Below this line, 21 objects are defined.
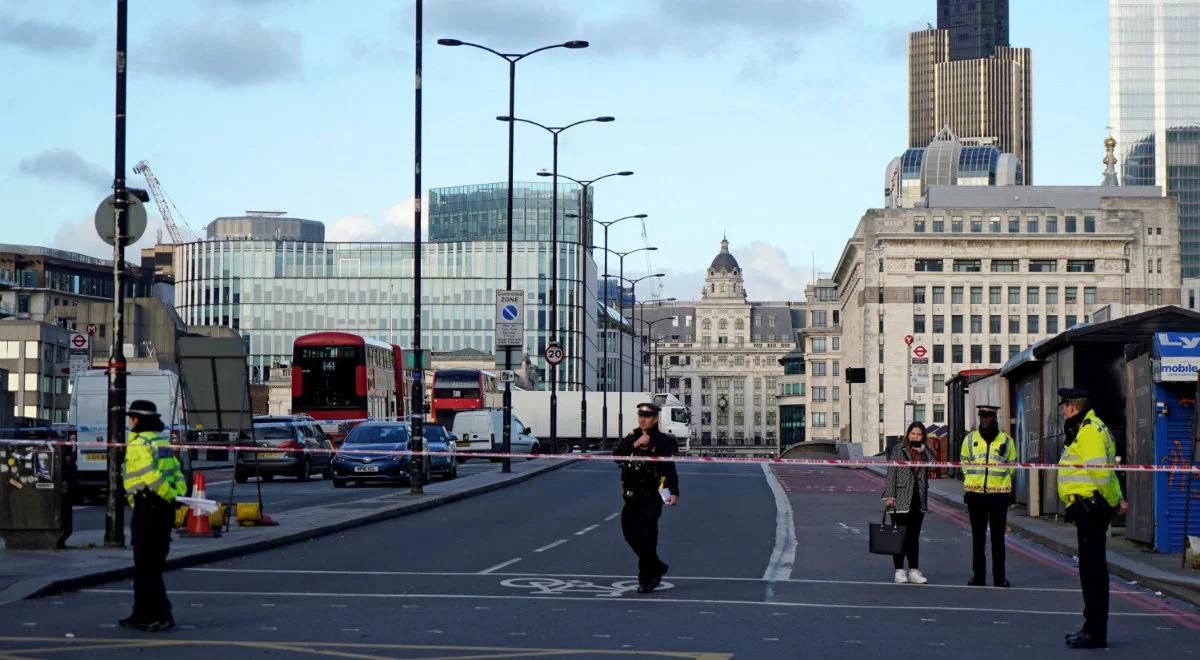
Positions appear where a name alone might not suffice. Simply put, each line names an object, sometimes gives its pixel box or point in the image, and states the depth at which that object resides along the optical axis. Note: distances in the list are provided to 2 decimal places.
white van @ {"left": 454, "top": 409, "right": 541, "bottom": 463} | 60.97
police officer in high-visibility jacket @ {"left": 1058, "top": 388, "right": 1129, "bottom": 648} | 11.62
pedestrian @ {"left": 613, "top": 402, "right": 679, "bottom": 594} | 14.92
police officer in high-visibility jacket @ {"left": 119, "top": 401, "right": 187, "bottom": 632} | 12.03
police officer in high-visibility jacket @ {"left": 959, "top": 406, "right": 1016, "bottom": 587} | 16.11
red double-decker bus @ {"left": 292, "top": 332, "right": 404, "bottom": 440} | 57.62
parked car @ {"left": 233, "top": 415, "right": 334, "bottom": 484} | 42.81
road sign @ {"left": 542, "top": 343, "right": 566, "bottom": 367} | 53.97
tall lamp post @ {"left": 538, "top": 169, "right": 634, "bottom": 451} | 72.54
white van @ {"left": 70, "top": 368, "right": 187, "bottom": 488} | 32.44
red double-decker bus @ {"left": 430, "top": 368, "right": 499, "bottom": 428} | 79.50
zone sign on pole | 45.16
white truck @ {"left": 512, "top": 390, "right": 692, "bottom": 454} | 99.88
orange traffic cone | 20.69
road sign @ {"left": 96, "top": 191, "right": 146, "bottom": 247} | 19.02
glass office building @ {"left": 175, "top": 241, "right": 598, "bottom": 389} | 150.38
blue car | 39.09
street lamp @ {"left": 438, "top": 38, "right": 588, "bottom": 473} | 47.06
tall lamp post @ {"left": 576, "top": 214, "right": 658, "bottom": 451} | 87.44
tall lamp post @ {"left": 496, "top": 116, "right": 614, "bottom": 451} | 61.12
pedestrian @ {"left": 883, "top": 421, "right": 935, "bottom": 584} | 16.34
